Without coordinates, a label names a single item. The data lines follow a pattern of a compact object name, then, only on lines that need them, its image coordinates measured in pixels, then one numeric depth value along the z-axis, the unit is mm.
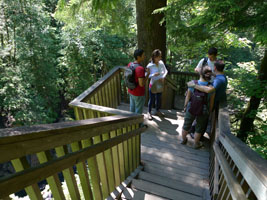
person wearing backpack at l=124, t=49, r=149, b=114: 3828
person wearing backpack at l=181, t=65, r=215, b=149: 3455
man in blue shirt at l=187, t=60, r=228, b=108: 3679
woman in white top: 4483
